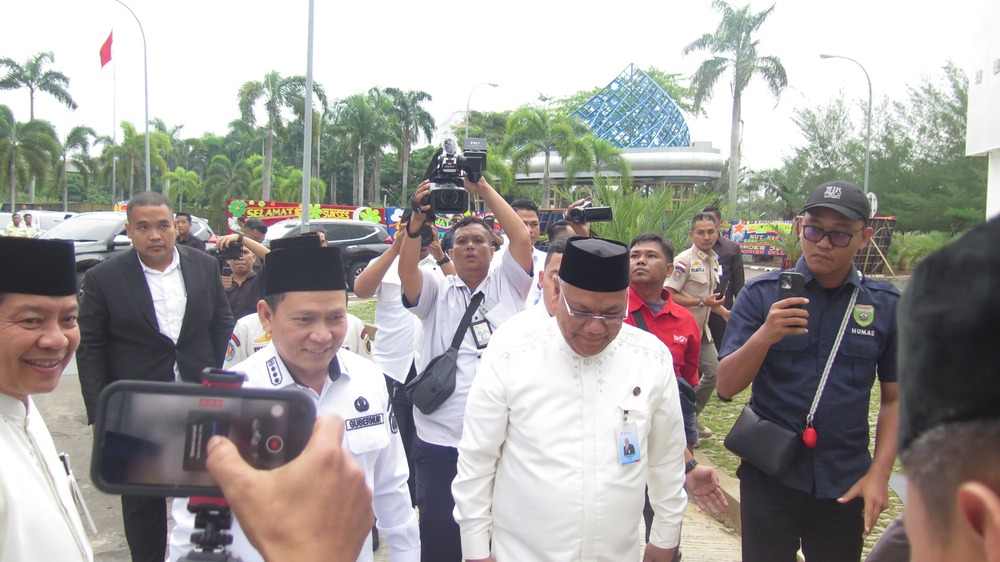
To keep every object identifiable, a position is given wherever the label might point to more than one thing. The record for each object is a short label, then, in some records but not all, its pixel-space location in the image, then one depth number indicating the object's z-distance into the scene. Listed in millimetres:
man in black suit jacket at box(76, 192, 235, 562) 3582
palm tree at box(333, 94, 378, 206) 42531
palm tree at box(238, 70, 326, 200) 31906
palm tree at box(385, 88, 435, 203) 46375
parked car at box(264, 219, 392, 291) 16953
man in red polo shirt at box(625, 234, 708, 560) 3863
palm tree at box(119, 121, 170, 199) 47153
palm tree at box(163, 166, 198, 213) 53672
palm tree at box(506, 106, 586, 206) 29750
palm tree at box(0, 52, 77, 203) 39938
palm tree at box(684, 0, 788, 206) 33281
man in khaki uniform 6062
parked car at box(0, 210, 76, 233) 21986
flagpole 48031
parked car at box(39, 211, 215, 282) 12820
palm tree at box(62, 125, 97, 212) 48969
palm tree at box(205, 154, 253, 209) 52656
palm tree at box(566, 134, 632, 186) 29500
